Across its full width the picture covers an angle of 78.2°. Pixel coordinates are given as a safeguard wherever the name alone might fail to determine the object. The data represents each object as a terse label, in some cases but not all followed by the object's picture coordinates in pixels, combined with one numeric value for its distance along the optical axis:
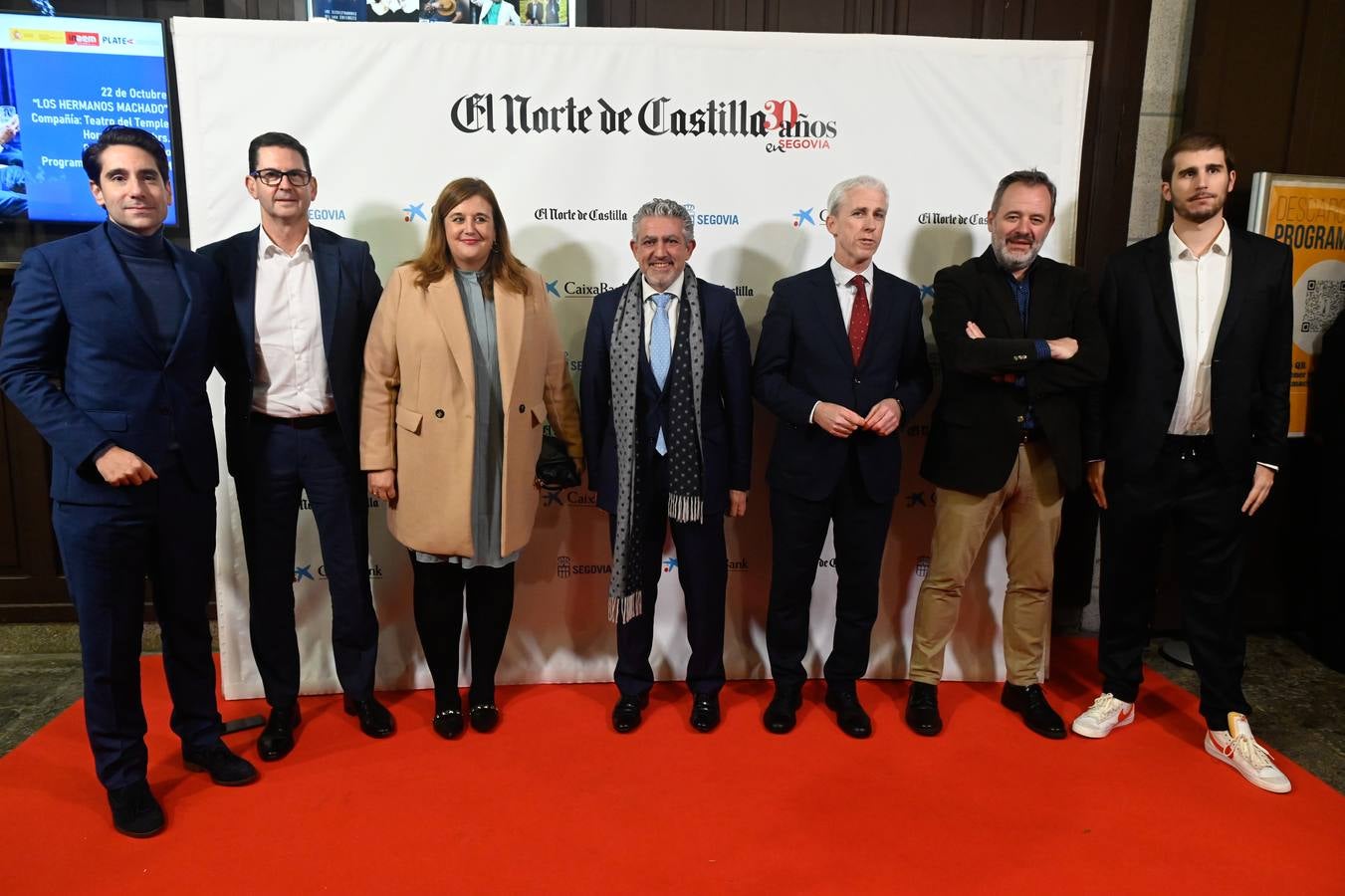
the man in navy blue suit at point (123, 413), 2.19
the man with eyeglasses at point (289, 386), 2.56
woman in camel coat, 2.61
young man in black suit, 2.64
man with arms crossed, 2.71
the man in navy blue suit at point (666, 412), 2.76
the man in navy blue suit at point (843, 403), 2.75
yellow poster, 3.44
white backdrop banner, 2.97
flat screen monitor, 3.38
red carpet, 2.19
